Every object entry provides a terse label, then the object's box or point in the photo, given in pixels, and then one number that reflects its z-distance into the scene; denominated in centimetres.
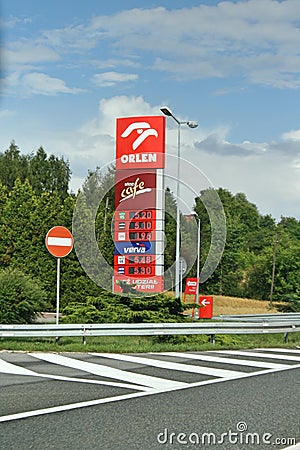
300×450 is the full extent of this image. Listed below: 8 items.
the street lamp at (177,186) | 2706
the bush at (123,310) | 2078
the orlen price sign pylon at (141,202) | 2450
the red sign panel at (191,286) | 3897
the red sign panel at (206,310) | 3556
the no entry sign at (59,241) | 1833
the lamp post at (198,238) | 3367
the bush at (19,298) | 1959
